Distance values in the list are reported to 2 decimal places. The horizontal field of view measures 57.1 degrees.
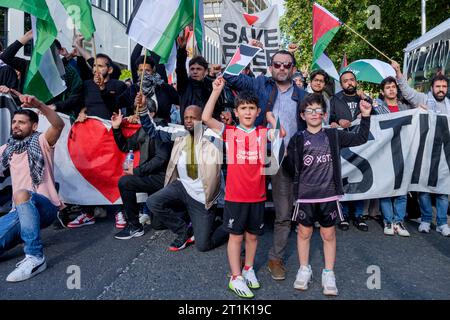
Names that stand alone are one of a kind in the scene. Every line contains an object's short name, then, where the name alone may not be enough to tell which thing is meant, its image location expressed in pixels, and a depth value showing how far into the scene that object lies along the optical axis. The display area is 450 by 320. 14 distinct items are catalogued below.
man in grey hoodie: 5.09
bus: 8.50
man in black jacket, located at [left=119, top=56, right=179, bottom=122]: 5.63
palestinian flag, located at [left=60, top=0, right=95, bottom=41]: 5.08
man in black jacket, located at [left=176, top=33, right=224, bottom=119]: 5.27
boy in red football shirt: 3.50
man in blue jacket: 3.79
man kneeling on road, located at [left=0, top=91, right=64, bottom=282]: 3.85
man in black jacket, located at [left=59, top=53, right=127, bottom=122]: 5.60
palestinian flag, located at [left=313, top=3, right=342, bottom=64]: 6.64
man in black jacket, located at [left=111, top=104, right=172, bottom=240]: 5.00
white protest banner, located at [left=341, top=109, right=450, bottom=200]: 5.32
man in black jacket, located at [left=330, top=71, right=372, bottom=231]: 5.48
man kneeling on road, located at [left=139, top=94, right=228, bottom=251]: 4.46
